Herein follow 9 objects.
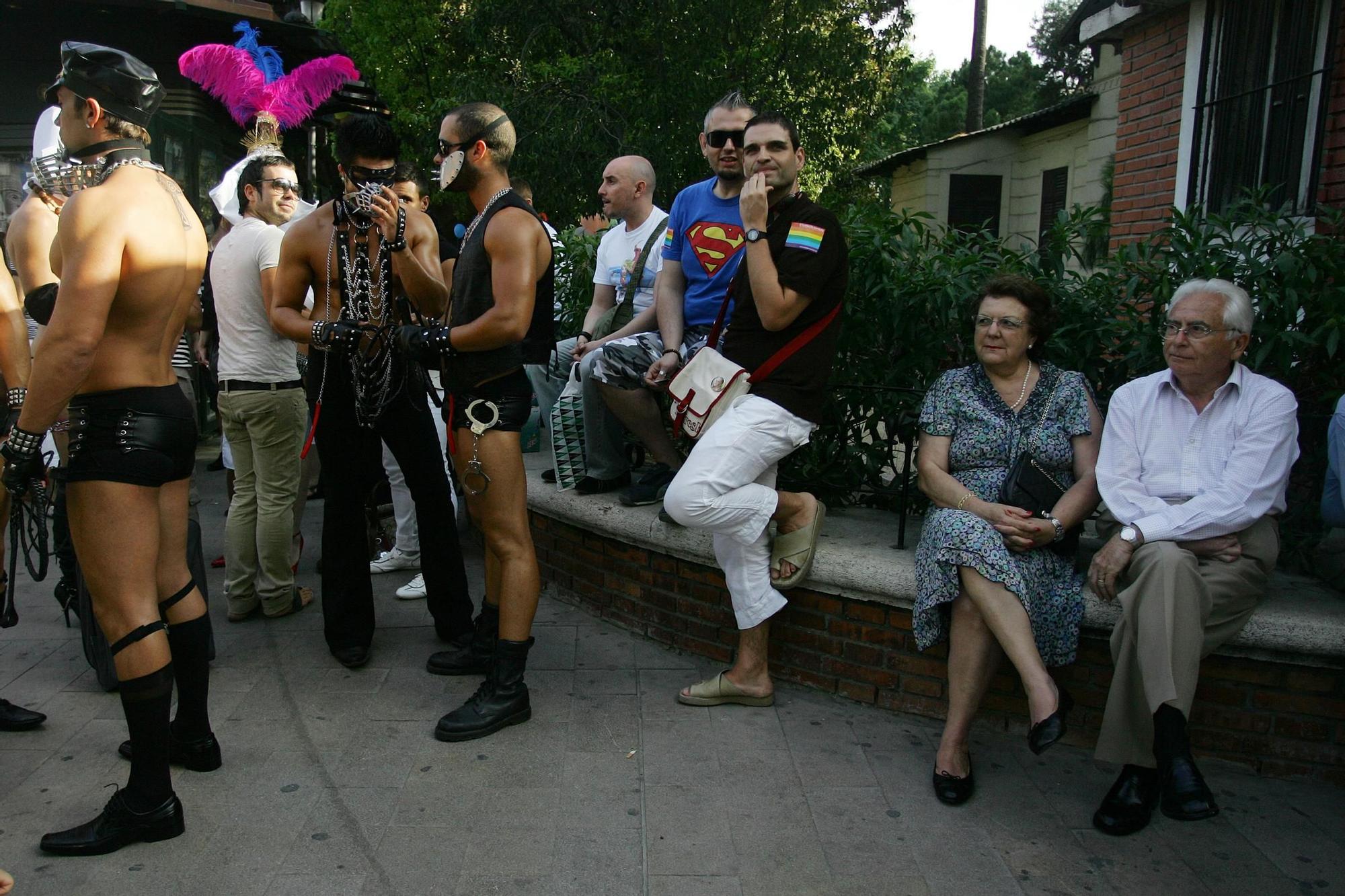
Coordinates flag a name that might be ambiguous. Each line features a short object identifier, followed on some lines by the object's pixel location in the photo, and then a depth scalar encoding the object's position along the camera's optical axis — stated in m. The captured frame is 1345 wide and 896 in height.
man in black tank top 3.57
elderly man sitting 3.14
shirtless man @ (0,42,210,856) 2.78
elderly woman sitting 3.28
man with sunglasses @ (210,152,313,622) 4.61
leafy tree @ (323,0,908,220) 11.33
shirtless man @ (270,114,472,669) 3.87
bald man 4.80
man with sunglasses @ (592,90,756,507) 4.37
